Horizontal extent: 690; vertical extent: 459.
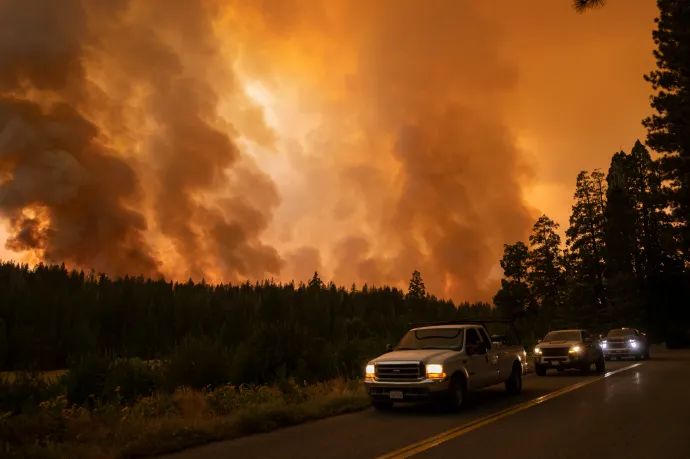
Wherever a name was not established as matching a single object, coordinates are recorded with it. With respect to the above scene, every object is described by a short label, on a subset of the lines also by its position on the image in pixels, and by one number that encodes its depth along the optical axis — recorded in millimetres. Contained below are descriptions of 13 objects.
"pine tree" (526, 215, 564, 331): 77562
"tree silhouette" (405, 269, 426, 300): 145750
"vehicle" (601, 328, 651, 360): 30562
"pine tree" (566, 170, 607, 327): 62156
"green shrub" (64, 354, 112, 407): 16141
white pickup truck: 11984
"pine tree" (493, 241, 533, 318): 80625
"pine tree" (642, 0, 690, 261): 31641
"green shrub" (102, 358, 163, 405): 16141
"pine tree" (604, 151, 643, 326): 53406
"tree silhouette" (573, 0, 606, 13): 8068
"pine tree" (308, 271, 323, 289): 174025
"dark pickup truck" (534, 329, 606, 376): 21172
